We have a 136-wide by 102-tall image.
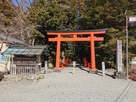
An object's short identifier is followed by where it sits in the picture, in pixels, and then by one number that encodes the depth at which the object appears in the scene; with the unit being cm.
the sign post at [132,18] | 1154
